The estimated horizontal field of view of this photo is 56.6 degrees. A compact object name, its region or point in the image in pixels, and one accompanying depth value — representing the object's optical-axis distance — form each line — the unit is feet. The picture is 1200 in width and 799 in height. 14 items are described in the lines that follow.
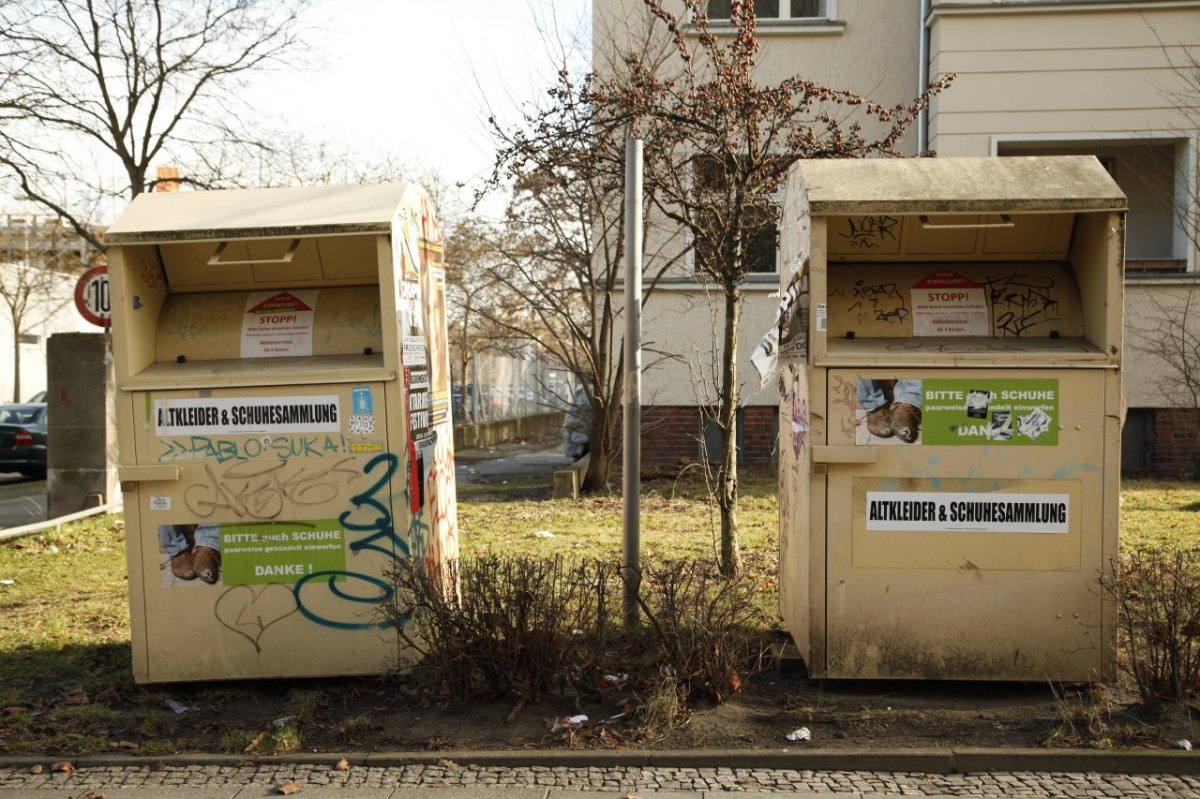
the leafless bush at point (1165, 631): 15.53
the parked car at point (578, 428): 44.16
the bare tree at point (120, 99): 43.37
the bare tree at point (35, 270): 107.45
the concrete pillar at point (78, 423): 37.76
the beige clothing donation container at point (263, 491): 17.39
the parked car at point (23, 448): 61.36
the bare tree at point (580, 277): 40.37
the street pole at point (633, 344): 19.44
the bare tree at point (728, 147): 23.11
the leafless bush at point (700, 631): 16.43
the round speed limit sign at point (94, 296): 32.78
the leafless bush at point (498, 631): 16.53
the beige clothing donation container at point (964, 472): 16.38
